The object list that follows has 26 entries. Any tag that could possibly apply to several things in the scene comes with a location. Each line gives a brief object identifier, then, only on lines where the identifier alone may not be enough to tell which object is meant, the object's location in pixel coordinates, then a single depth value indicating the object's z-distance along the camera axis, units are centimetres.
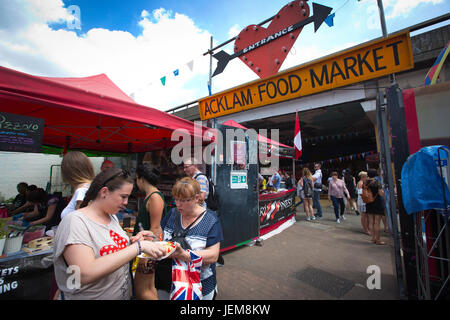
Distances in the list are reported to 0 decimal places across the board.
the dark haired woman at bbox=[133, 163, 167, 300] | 163
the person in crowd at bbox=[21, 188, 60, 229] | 300
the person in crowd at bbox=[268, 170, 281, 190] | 795
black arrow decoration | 325
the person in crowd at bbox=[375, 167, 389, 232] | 460
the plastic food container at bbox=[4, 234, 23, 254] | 192
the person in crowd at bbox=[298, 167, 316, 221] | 684
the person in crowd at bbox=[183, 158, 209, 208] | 334
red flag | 536
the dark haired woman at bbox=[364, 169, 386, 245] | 448
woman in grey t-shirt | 104
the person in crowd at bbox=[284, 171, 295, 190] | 792
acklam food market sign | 266
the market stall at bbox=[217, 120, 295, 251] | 404
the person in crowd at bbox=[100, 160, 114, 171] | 503
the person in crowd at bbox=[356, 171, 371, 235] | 509
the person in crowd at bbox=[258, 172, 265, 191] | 834
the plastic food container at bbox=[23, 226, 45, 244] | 227
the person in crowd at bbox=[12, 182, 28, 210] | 503
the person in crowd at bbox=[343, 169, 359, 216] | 838
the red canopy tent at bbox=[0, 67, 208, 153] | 209
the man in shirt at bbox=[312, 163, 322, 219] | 740
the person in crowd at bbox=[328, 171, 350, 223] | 674
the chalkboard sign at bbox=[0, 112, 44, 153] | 197
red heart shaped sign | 357
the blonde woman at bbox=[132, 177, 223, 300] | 156
